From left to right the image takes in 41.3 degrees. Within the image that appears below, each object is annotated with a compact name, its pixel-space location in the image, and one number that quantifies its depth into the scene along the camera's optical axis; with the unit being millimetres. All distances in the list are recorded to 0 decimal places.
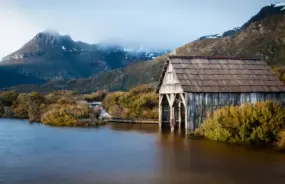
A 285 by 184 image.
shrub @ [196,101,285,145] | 22516
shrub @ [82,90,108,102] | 62394
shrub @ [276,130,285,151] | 21234
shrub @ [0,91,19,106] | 49625
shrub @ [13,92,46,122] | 43969
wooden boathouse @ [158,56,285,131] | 27159
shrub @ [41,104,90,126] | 37309
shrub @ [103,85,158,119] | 42688
